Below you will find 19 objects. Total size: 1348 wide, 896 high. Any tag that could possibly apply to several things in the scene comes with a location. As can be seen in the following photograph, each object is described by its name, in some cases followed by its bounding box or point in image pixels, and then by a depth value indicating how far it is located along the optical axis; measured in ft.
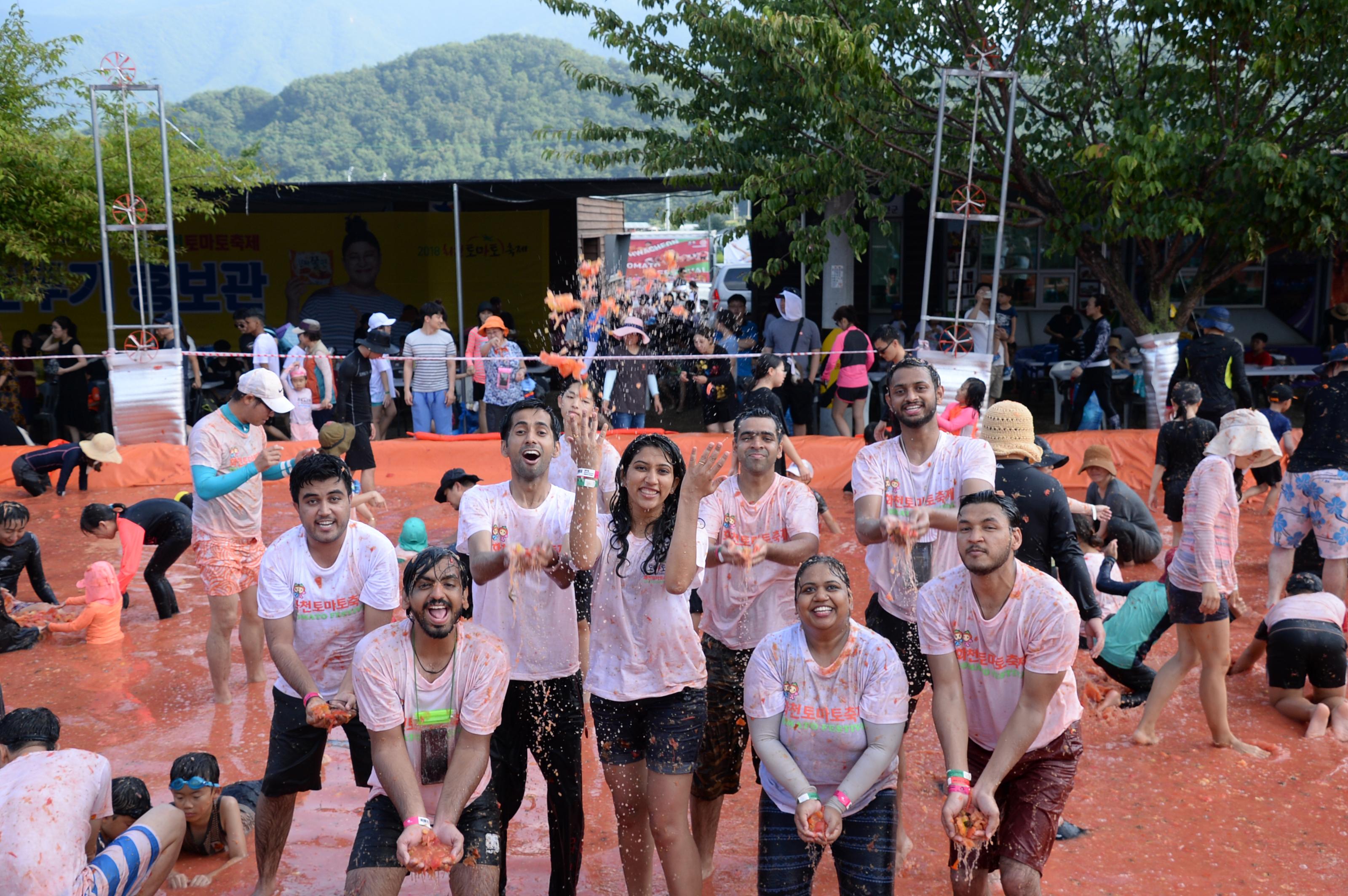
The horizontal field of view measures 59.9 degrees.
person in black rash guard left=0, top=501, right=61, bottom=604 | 25.43
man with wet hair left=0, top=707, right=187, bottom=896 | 11.82
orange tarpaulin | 38.45
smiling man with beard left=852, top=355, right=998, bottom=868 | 15.21
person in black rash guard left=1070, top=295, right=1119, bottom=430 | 42.91
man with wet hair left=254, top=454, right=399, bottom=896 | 13.82
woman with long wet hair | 12.91
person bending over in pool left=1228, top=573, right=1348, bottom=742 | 19.56
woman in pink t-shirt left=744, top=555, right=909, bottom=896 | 12.04
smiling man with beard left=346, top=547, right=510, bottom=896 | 11.97
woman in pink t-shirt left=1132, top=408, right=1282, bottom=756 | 17.92
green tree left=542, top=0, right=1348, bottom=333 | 36.11
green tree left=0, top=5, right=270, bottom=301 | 44.42
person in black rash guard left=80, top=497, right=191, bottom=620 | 25.54
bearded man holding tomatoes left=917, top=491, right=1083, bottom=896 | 12.13
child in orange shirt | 24.89
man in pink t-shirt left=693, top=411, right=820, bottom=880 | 14.49
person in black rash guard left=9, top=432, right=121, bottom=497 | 37.78
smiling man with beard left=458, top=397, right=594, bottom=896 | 13.55
